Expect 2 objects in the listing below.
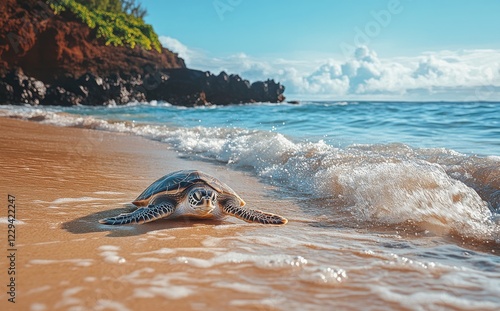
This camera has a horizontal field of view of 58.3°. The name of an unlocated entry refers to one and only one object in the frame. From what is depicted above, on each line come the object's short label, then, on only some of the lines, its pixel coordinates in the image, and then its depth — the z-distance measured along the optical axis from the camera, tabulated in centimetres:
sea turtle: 375
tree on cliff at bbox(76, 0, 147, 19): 5209
